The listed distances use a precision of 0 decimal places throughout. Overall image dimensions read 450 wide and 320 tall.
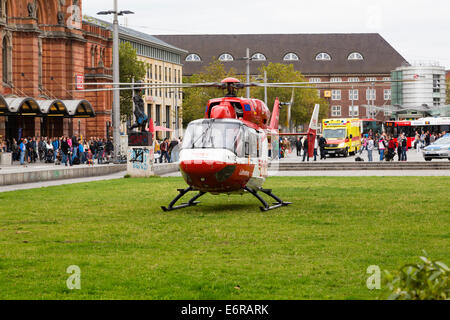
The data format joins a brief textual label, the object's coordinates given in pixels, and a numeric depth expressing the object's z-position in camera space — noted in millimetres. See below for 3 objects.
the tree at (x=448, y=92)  169750
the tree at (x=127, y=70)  89750
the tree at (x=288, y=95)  106875
